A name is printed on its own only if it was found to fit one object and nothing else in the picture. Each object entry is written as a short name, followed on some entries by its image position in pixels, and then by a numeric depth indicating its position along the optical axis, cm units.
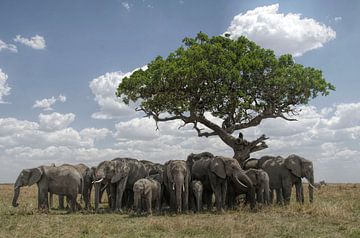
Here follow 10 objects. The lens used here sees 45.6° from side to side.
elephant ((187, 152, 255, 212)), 2113
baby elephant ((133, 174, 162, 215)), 1972
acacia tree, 2862
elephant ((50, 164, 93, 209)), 2441
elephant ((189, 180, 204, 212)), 2086
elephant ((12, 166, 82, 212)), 2106
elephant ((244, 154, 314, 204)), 2453
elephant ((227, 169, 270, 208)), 2175
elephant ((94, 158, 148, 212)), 2236
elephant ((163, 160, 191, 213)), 2008
